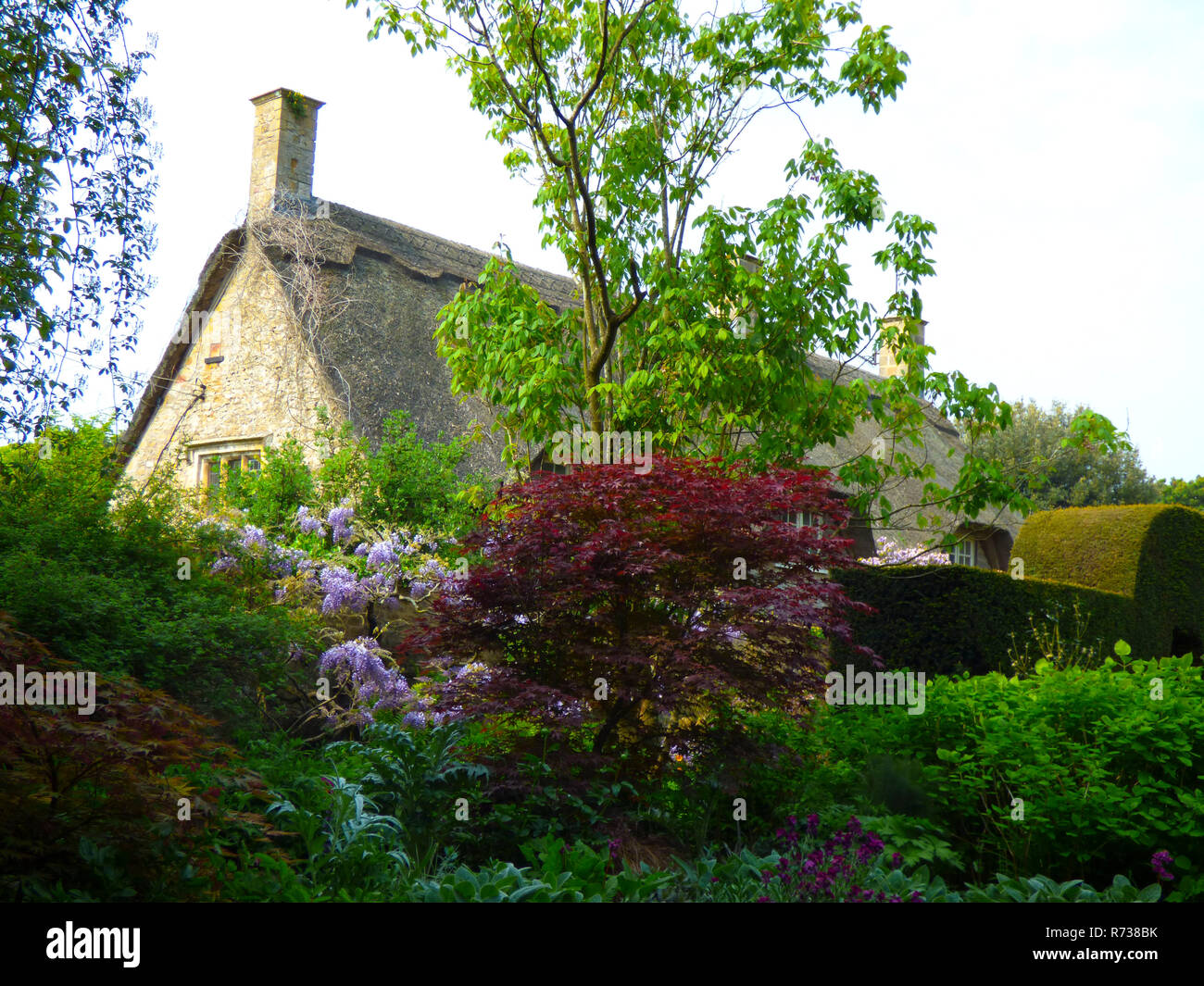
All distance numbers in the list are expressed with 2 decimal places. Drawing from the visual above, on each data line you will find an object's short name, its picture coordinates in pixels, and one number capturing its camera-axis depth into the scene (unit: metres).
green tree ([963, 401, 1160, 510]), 28.50
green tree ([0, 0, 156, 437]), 6.60
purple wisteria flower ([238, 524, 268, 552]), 9.04
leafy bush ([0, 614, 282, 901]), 3.57
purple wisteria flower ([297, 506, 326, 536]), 10.41
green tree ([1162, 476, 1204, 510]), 37.75
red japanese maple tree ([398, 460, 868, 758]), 5.62
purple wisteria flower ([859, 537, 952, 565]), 19.21
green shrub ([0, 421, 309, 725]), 5.89
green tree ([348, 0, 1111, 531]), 8.75
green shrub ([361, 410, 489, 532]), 11.52
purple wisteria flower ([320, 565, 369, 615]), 8.77
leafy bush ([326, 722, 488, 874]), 5.20
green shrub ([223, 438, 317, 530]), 11.28
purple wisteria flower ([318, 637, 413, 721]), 8.05
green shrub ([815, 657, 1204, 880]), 5.49
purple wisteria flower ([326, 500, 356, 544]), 10.74
